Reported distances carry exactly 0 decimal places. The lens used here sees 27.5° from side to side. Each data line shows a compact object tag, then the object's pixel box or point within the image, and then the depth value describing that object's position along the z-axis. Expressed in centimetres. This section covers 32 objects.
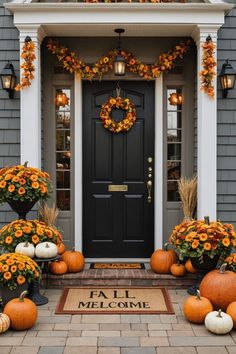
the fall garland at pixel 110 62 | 583
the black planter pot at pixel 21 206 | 496
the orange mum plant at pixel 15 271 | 428
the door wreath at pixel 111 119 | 600
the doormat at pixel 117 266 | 577
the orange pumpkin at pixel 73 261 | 541
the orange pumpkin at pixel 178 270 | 529
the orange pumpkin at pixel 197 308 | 422
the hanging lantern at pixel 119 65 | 568
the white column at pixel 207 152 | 550
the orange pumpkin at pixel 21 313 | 403
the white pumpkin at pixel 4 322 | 397
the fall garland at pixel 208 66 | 541
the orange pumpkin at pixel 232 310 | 413
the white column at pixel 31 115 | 545
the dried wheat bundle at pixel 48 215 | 568
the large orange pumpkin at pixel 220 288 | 439
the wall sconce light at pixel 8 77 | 550
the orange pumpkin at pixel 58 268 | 532
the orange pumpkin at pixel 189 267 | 527
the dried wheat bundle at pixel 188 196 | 577
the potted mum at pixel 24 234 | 495
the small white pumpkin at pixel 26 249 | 480
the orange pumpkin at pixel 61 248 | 555
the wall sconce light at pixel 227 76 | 550
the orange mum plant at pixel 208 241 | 468
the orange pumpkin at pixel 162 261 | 539
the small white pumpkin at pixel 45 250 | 484
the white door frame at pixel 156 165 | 602
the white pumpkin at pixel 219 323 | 399
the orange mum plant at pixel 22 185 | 488
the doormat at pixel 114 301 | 460
